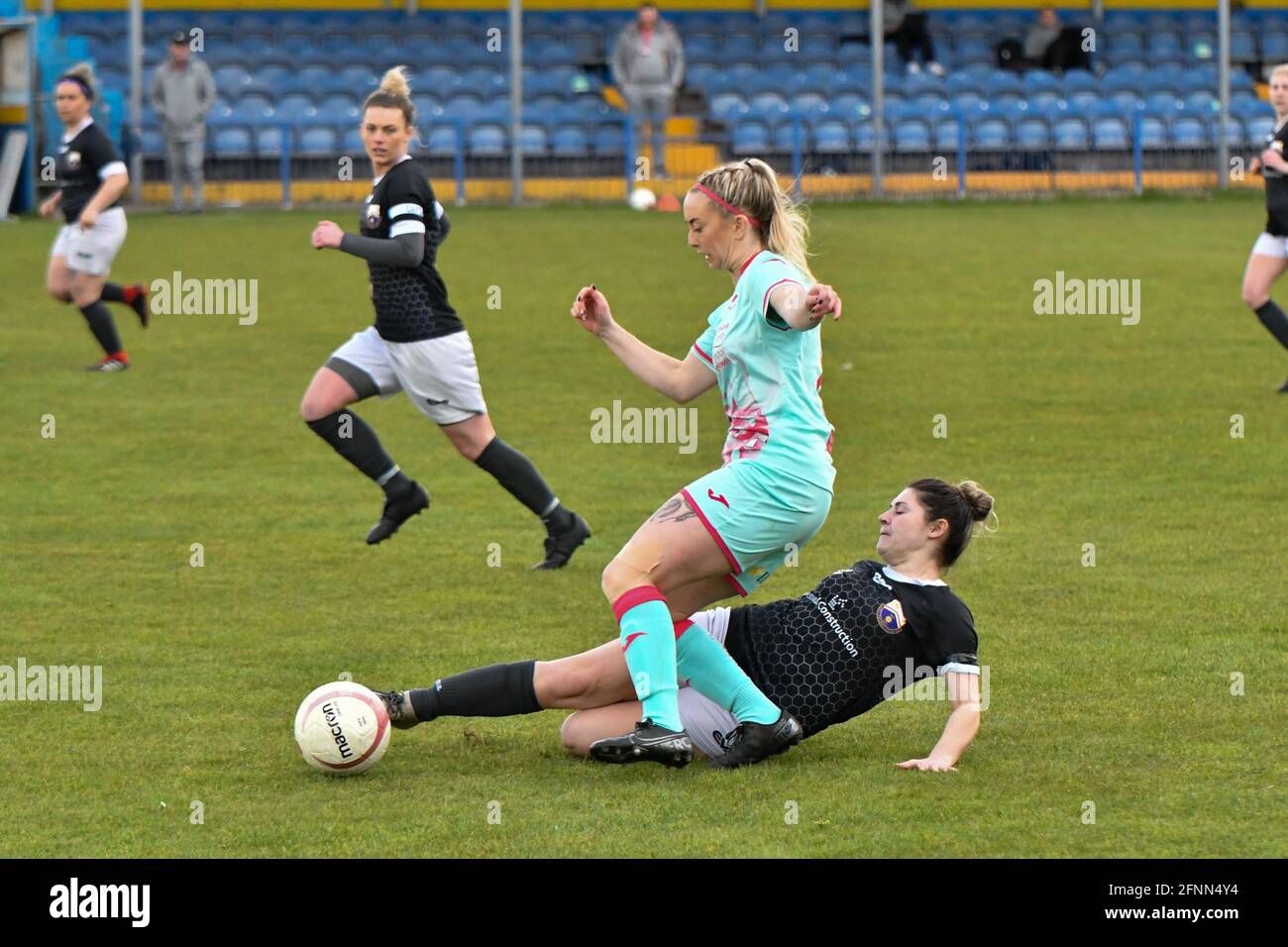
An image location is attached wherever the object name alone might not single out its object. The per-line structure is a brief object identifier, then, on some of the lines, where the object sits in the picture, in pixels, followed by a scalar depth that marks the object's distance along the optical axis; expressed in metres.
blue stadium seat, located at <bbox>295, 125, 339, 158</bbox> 29.30
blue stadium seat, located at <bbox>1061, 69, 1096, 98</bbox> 33.12
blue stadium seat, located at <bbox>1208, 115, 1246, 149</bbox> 31.36
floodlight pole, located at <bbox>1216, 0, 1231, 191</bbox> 30.62
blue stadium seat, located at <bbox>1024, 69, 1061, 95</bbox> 32.84
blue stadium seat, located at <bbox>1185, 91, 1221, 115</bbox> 32.00
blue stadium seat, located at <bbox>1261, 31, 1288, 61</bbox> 36.22
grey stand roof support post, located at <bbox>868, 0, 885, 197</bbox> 29.78
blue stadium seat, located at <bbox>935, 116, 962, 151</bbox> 30.23
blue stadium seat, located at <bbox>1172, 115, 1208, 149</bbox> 30.97
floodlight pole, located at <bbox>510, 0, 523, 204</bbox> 28.61
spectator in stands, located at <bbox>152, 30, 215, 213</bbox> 27.20
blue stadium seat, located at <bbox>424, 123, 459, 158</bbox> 29.31
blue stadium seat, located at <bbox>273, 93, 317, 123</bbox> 29.94
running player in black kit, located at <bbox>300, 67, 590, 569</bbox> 8.92
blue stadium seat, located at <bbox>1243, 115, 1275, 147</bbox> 31.25
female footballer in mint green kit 5.76
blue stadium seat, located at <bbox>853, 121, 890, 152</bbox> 30.16
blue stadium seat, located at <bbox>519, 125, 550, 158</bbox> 29.86
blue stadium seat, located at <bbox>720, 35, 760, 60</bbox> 34.12
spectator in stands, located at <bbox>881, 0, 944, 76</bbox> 34.09
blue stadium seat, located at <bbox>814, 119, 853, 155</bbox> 30.16
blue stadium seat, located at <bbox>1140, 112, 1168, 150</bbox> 30.98
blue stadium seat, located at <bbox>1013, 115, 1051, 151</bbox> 31.02
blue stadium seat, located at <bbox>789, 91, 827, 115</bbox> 31.59
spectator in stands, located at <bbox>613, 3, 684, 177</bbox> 28.89
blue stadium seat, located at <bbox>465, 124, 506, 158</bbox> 29.59
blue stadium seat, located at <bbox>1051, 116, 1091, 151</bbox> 30.80
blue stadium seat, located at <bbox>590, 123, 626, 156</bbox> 29.77
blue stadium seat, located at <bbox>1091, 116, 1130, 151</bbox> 30.95
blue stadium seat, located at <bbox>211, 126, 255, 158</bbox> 29.25
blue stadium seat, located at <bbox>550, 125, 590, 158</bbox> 29.88
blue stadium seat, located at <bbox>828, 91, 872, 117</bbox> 31.03
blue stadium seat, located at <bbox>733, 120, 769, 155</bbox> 29.95
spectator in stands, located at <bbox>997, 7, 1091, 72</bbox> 34.69
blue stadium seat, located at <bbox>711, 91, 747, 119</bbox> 31.59
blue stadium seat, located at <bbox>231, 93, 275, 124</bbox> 29.84
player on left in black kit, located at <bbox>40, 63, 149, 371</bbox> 14.79
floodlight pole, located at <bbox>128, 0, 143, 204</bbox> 28.55
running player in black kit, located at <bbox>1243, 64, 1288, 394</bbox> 13.47
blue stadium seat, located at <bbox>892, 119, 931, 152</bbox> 30.31
